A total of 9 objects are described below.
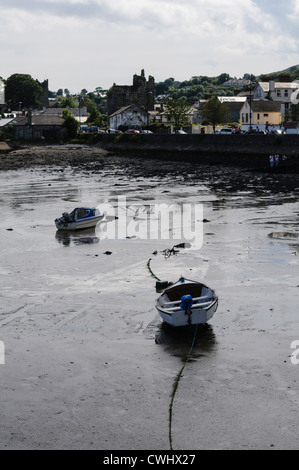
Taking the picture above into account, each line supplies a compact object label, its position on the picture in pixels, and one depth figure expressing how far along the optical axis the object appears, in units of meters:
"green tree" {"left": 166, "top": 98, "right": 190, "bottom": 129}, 120.06
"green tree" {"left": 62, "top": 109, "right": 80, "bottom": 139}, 119.81
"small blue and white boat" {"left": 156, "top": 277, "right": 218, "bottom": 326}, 19.67
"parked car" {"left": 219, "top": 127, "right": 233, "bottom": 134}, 95.58
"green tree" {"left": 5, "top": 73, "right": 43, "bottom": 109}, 191.62
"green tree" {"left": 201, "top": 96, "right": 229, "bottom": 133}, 111.44
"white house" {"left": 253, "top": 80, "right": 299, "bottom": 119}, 137.88
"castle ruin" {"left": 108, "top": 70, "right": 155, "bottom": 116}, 147.38
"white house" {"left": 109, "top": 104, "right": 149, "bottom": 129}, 129.38
